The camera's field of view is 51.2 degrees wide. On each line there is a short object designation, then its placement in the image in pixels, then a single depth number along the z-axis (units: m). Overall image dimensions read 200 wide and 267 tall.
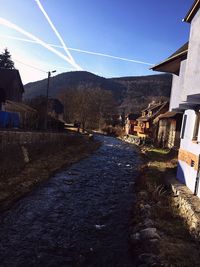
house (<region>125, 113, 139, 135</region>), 51.64
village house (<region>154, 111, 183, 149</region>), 23.33
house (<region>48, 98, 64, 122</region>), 48.83
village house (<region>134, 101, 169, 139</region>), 35.30
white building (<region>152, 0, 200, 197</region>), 9.16
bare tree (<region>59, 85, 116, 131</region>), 51.60
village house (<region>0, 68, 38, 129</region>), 21.47
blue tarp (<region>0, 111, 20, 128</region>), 20.61
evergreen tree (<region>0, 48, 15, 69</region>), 54.59
